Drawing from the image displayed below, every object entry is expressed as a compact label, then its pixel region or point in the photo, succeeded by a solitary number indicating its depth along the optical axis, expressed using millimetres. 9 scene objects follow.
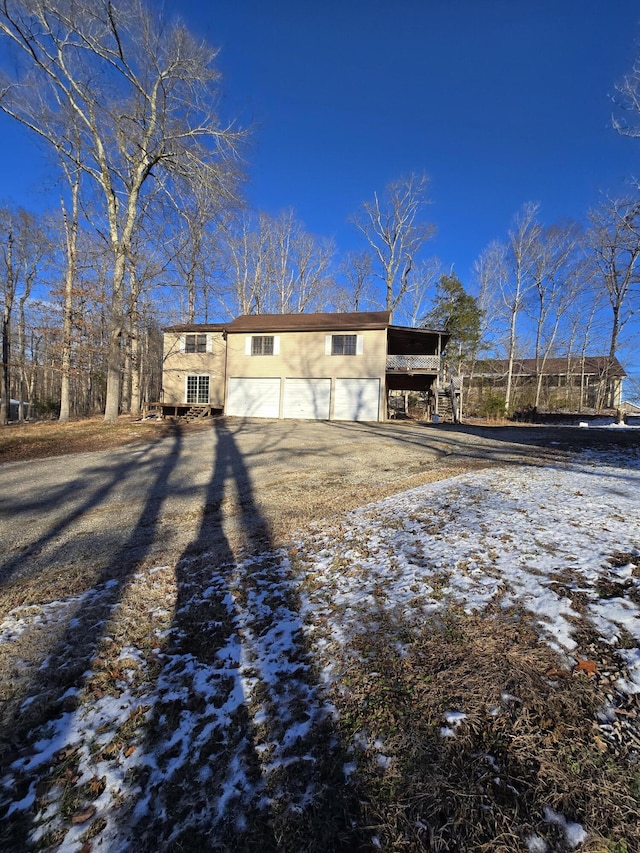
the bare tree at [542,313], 29844
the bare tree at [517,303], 29516
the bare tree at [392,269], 29694
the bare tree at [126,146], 13820
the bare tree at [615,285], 26267
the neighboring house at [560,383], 32188
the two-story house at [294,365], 19547
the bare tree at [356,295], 34772
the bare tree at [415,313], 32297
